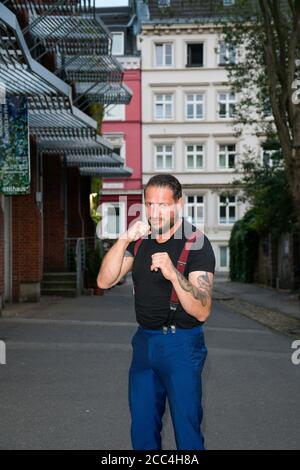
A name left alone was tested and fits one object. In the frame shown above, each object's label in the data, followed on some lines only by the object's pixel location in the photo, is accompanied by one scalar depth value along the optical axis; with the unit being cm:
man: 419
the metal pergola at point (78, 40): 1706
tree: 1605
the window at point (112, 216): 3746
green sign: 1470
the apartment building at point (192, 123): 5216
